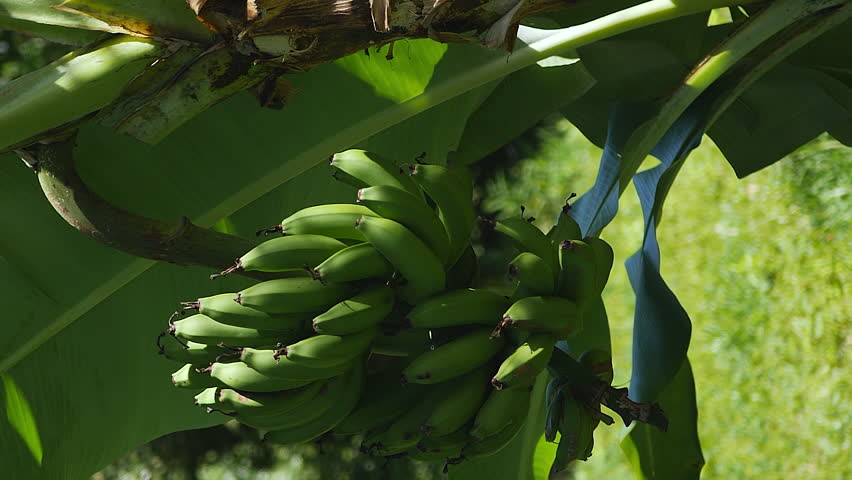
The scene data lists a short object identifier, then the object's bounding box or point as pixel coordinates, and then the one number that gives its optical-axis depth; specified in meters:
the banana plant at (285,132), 2.69
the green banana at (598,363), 2.73
